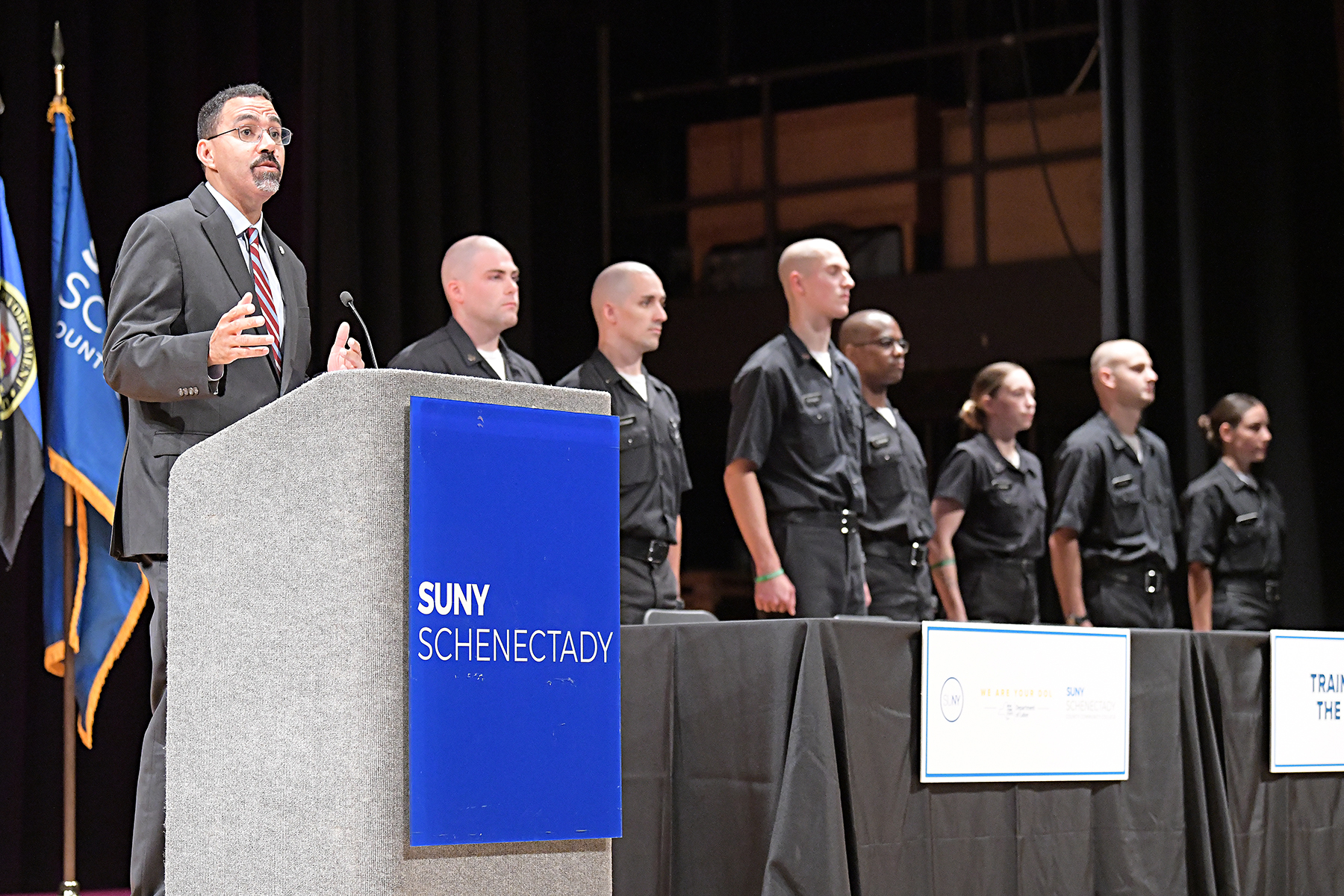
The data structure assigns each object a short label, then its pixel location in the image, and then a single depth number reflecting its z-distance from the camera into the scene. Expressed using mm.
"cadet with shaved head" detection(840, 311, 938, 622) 8258
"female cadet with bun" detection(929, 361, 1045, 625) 9258
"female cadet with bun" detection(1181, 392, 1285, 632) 9883
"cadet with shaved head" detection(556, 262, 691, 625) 7117
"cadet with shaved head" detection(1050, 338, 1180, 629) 9187
